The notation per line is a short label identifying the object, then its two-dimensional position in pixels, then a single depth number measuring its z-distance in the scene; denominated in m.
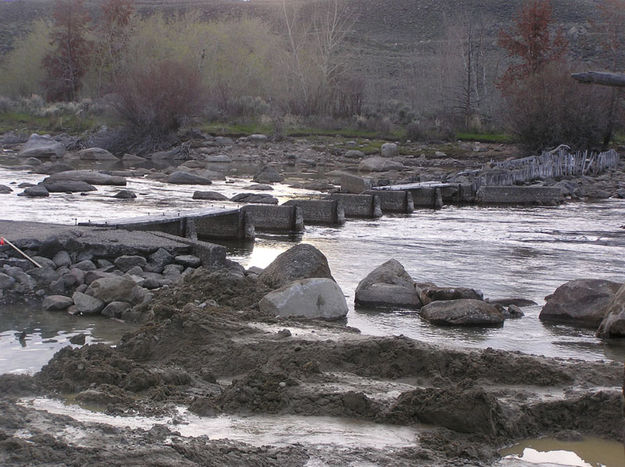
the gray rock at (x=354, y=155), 41.12
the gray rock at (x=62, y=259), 11.67
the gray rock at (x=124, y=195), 22.62
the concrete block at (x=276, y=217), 18.88
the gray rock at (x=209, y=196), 23.08
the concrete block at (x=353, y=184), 24.86
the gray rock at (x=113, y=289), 10.30
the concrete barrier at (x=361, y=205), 21.95
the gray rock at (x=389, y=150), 41.50
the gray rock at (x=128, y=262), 11.95
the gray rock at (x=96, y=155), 38.47
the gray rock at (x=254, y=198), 21.61
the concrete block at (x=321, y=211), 20.33
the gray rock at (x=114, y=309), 10.01
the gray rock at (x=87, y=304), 10.11
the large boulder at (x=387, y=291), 11.46
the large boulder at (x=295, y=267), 11.40
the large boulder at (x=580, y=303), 10.86
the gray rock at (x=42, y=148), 38.28
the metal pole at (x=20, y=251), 11.41
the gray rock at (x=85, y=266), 11.56
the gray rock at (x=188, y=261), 12.42
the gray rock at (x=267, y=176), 29.16
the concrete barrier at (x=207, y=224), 15.26
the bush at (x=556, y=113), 35.94
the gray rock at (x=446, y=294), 11.41
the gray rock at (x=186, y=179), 27.77
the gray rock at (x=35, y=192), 21.94
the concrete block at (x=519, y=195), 26.30
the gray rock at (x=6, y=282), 10.65
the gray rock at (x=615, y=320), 9.99
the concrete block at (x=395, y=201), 23.48
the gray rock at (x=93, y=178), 26.05
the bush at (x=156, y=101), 42.22
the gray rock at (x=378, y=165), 35.50
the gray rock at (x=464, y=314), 10.51
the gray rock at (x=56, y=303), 10.23
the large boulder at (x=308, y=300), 9.83
